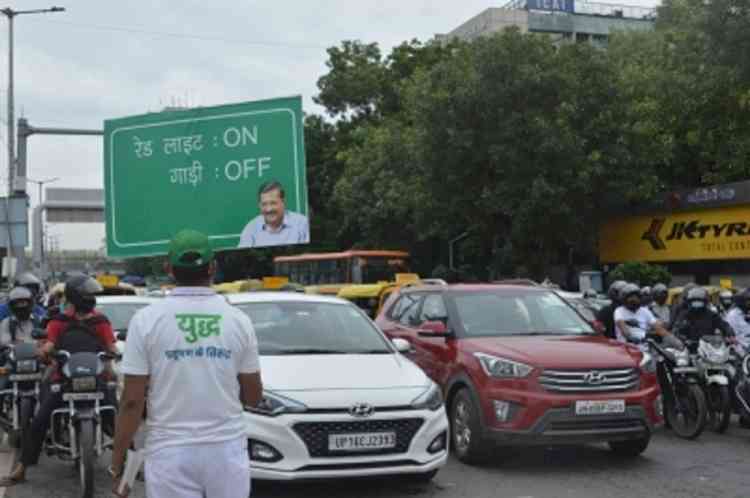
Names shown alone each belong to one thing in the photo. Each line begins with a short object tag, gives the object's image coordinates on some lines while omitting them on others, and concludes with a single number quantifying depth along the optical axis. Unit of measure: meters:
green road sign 13.40
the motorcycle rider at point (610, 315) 12.02
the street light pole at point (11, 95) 23.23
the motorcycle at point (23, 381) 8.37
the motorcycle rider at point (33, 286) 9.67
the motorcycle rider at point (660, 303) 13.07
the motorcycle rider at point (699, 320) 11.16
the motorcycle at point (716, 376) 10.40
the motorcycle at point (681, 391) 10.17
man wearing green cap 3.71
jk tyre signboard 29.33
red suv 8.34
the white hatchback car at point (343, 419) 6.94
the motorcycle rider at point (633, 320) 11.14
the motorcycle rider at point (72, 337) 7.82
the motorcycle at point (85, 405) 7.32
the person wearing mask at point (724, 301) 13.80
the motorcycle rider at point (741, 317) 11.55
